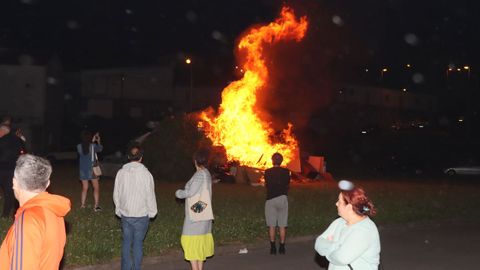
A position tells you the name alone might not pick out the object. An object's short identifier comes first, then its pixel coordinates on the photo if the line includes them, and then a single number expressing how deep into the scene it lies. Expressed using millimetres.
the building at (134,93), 51781
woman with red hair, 4410
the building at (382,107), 50625
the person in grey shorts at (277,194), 10234
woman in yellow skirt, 7941
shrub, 23484
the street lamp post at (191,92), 51112
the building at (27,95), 45219
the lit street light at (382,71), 67562
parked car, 35719
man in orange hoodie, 3379
